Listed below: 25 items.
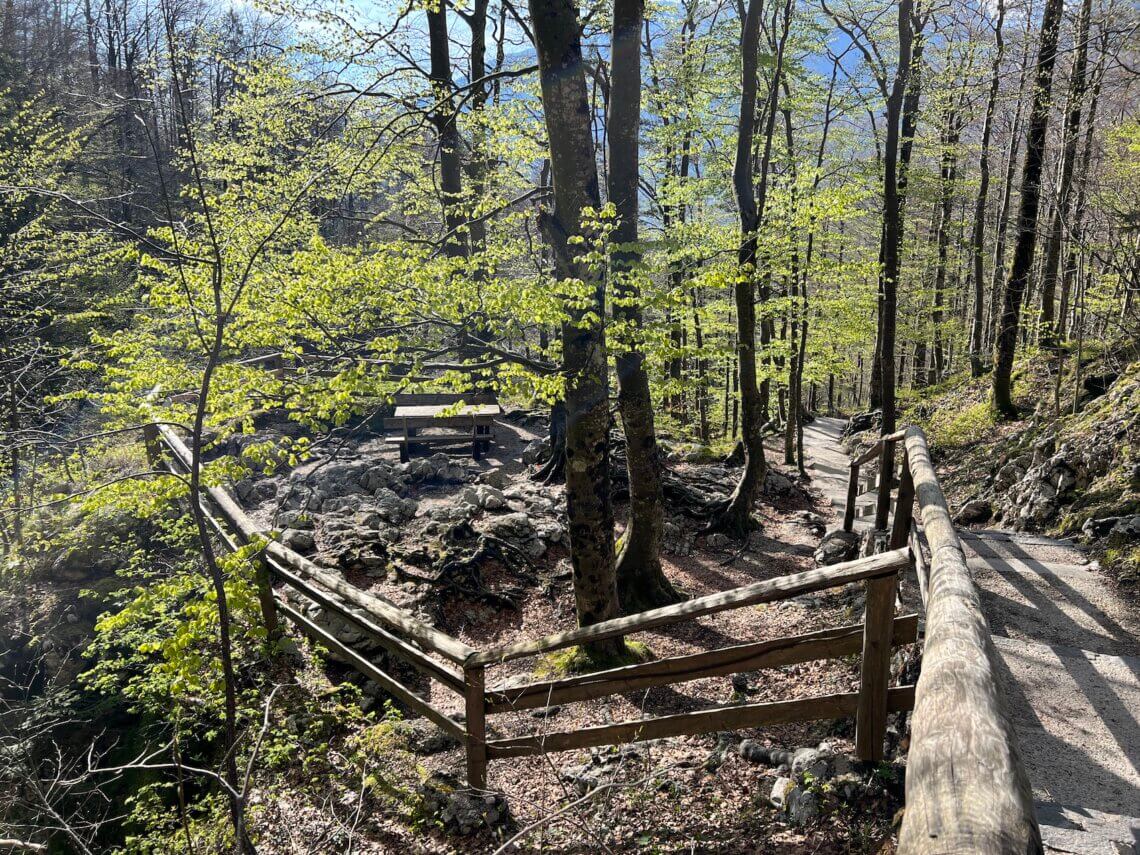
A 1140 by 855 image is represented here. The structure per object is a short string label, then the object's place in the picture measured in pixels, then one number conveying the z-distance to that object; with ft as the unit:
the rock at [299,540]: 27.05
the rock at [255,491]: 37.14
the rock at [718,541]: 32.01
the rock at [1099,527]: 20.49
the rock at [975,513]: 29.50
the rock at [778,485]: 39.78
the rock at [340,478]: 37.76
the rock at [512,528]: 30.14
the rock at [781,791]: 10.81
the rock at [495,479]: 38.09
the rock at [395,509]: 32.32
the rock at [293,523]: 30.09
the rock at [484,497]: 33.01
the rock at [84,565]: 32.63
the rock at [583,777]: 13.64
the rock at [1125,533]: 18.78
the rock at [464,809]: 13.58
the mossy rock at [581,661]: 20.63
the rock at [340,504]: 33.68
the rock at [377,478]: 38.65
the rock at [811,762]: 10.68
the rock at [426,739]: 17.39
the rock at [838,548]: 26.61
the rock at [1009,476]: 30.37
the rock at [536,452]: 42.96
